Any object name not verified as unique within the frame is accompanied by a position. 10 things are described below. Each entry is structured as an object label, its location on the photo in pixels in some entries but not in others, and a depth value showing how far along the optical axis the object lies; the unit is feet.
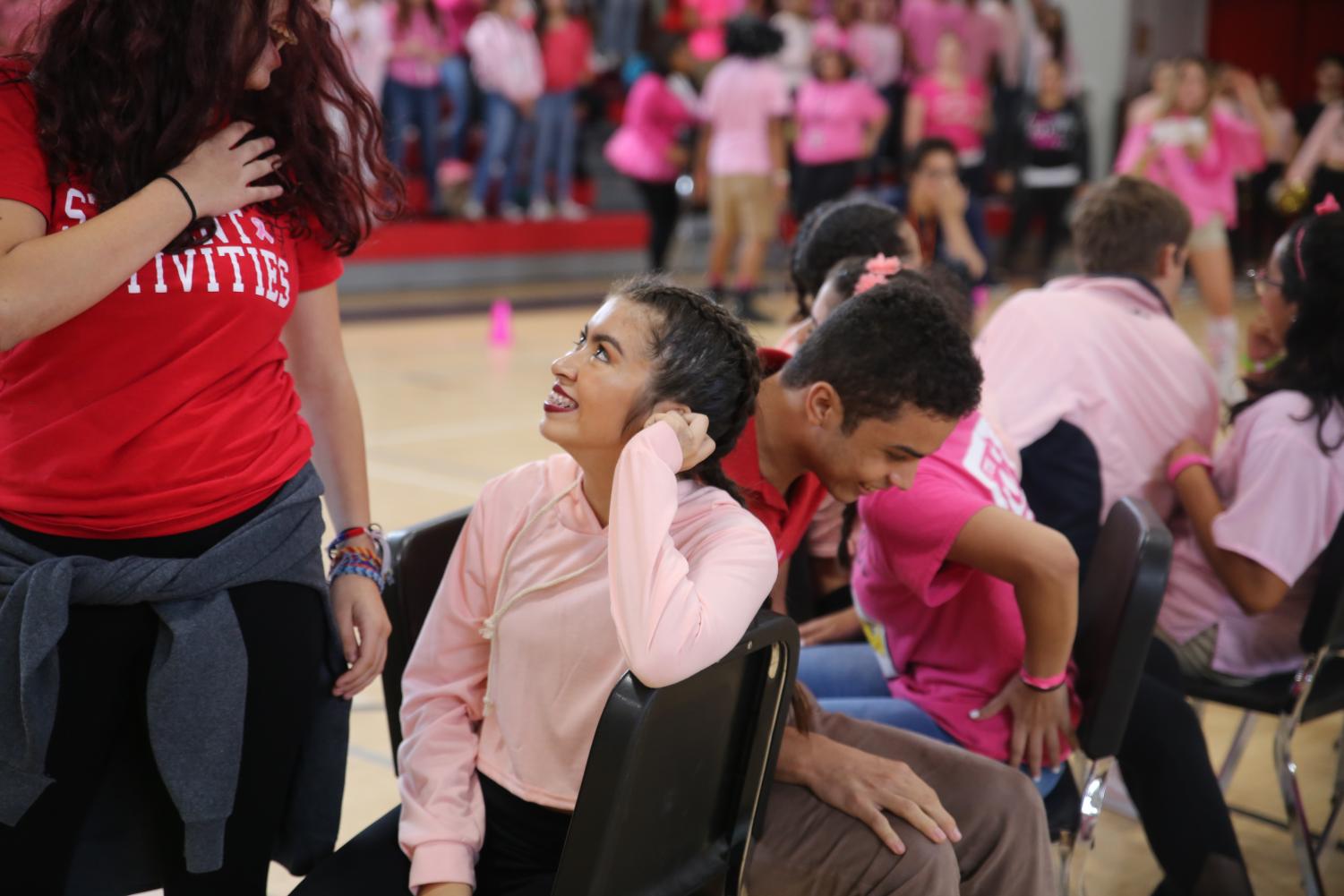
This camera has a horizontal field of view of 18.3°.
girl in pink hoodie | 13.86
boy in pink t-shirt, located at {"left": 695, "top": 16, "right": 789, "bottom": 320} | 52.86
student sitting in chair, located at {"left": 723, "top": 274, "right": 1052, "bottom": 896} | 14.00
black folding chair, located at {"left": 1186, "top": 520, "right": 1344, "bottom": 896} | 16.01
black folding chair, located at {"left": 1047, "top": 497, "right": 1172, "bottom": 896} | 14.89
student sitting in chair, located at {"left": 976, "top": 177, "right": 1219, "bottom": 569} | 16.73
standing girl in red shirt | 13.35
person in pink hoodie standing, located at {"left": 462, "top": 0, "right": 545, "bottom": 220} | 59.02
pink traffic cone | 49.34
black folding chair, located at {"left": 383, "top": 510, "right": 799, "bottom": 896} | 13.18
